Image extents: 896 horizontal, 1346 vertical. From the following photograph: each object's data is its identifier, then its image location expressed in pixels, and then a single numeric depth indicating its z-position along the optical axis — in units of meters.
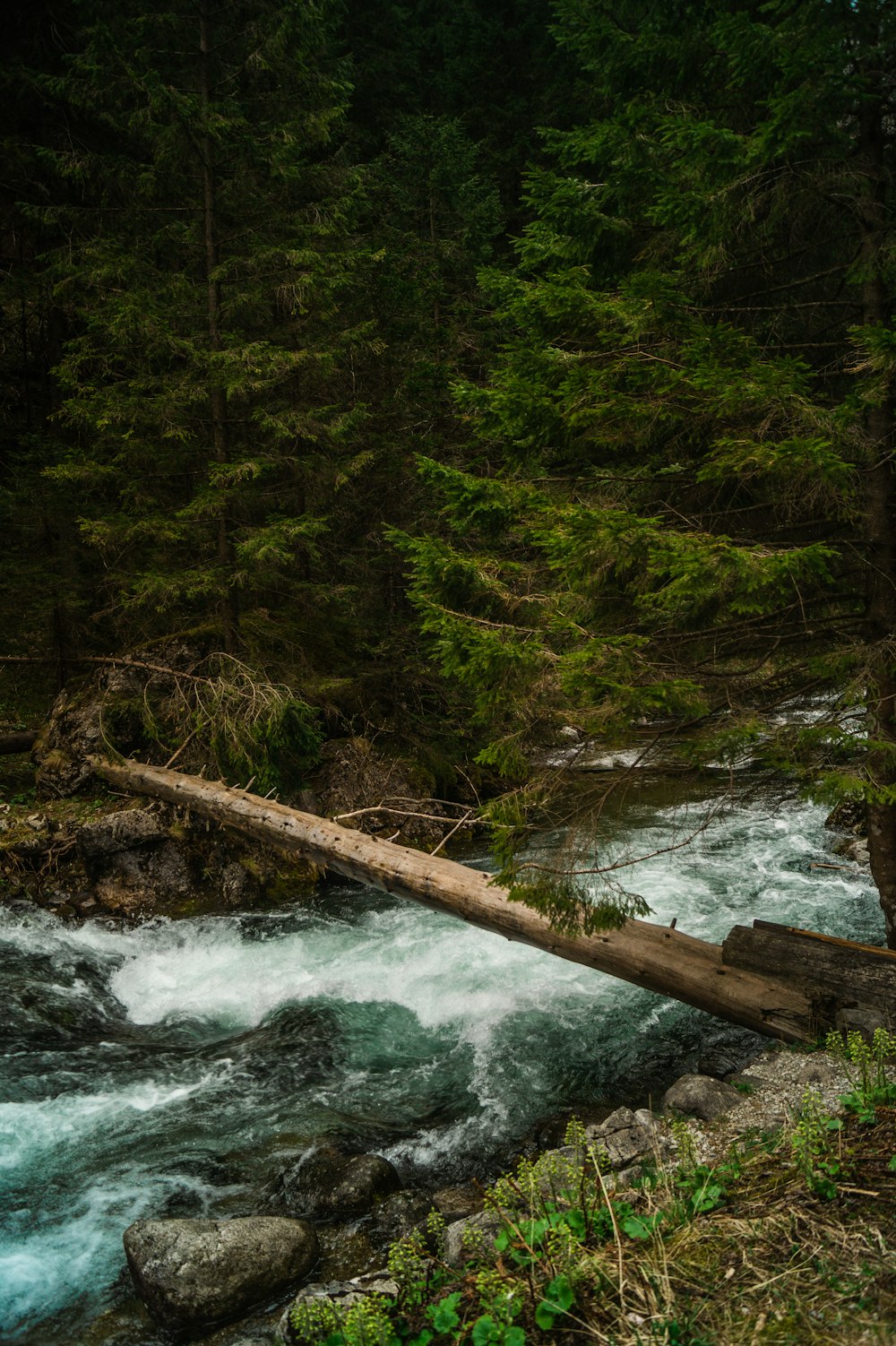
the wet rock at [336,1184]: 5.02
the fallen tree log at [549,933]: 5.77
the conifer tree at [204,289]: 10.26
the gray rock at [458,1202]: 4.76
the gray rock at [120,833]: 10.41
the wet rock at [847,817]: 11.48
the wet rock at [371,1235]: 4.53
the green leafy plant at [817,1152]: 3.11
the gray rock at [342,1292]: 3.62
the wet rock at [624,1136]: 4.45
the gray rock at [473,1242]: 3.43
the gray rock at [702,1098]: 4.88
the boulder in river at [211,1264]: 4.11
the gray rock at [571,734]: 16.16
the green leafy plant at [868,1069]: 3.67
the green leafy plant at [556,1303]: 2.71
